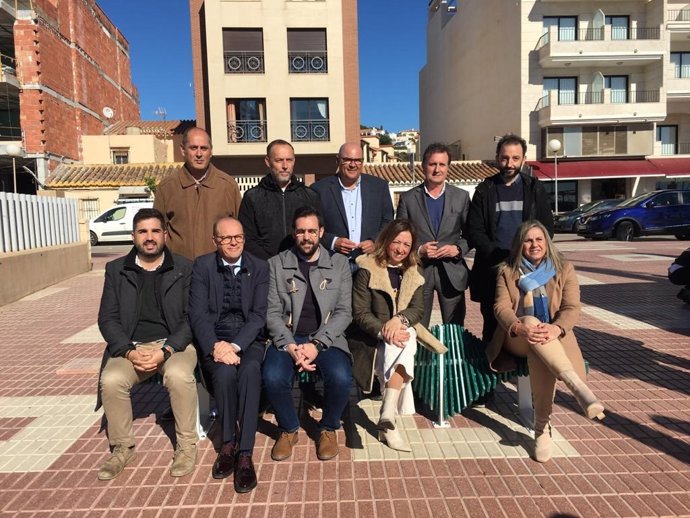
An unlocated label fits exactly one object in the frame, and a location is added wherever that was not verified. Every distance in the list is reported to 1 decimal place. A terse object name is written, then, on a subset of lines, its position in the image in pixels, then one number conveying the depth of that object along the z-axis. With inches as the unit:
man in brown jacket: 157.8
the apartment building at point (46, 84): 1007.6
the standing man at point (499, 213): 155.3
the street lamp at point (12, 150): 546.6
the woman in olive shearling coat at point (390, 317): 135.6
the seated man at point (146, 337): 127.6
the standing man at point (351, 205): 166.1
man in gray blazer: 157.5
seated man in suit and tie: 126.1
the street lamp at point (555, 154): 981.2
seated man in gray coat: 132.3
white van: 859.4
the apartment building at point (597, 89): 1054.4
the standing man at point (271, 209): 161.5
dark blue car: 689.0
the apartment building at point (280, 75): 927.7
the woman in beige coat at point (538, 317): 127.6
